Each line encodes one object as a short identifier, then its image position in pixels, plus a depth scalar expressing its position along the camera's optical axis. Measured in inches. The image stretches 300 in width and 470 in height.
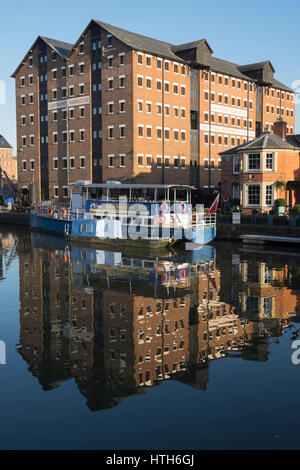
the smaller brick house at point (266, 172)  1796.3
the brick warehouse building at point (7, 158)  5910.4
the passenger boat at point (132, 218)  1448.1
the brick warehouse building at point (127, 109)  2343.8
